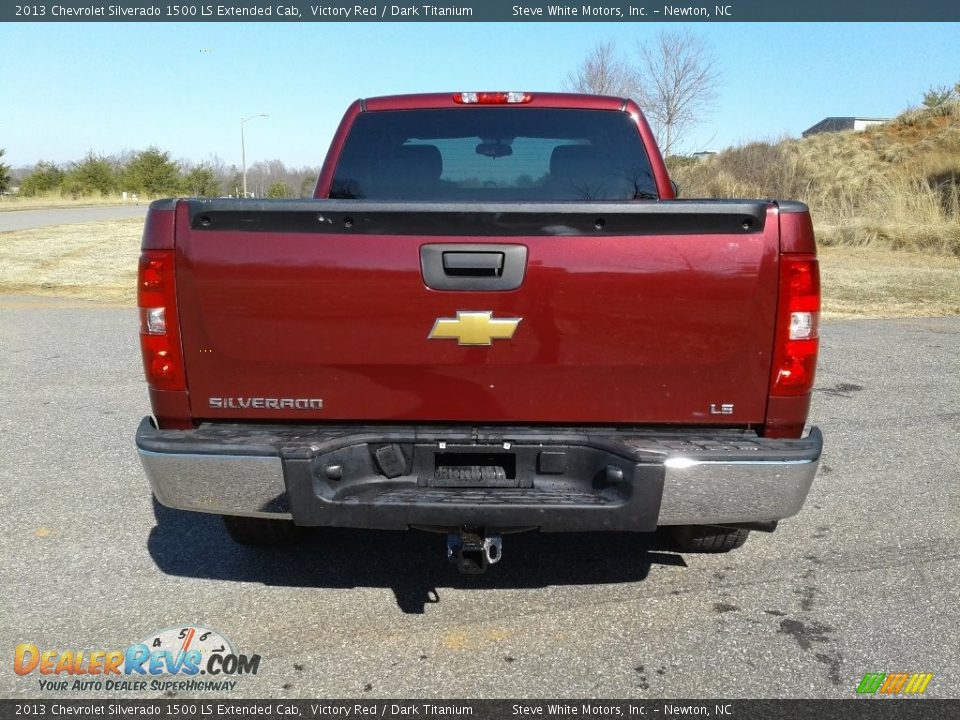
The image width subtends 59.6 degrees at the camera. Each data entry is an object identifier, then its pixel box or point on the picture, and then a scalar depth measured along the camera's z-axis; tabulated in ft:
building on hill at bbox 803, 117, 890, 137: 180.65
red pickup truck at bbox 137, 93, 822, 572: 8.96
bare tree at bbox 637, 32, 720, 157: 91.09
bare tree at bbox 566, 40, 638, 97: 94.79
